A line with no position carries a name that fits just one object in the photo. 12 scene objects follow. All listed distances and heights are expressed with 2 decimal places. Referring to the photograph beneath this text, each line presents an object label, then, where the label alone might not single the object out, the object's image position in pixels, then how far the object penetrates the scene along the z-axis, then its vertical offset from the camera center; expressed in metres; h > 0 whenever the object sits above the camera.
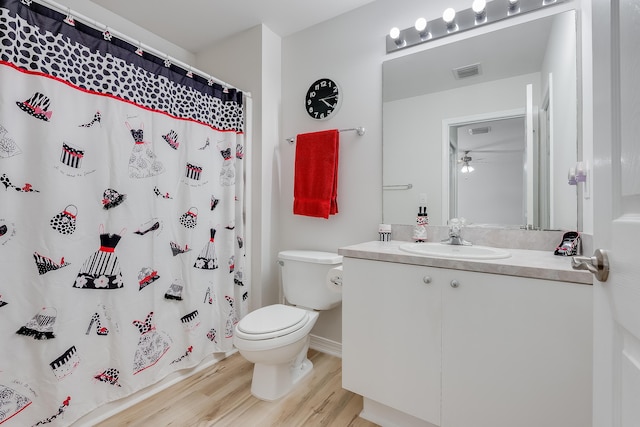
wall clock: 2.13 +0.84
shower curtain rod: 1.28 +0.90
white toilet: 1.54 -0.60
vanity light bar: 1.54 +1.08
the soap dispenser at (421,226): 1.75 -0.07
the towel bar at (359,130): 1.99 +0.57
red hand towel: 2.04 +0.28
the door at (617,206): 0.46 +0.01
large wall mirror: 1.44 +0.47
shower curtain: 1.22 -0.03
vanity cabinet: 1.02 -0.52
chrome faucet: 1.60 -0.10
